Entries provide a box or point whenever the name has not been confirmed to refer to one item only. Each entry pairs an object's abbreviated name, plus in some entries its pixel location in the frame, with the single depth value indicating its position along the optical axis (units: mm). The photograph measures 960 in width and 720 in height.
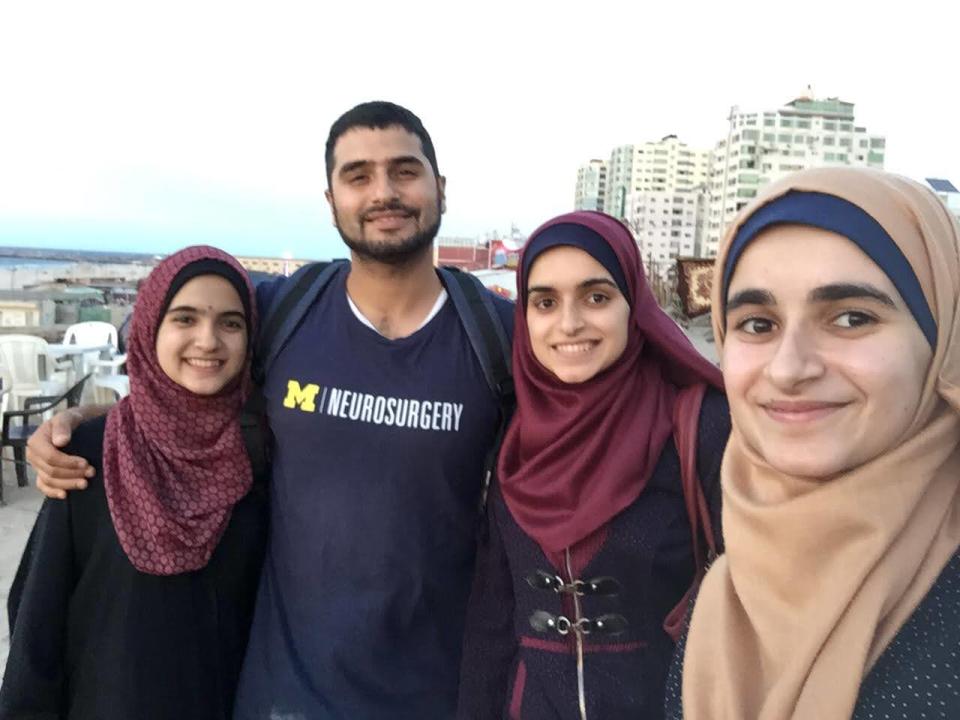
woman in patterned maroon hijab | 1710
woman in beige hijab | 962
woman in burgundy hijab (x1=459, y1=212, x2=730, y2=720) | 1470
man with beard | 1812
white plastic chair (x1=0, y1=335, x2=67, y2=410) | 6551
